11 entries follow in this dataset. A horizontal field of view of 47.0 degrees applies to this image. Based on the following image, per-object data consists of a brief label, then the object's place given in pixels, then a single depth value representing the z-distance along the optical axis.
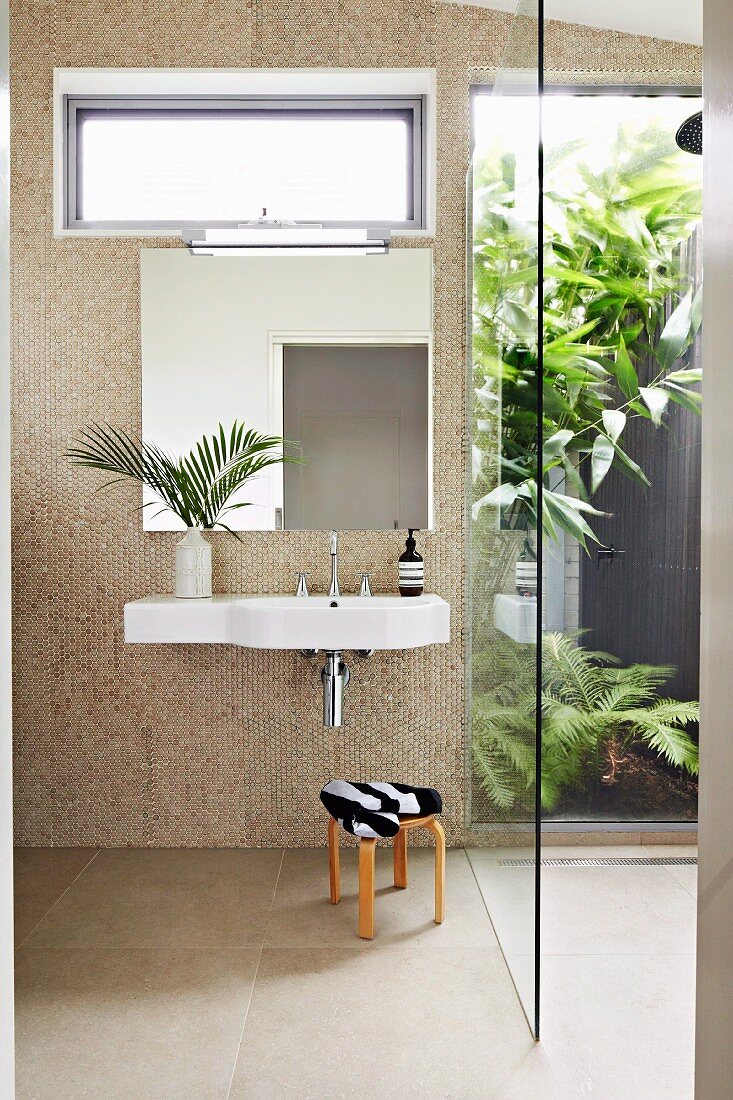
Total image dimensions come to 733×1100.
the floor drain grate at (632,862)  2.87
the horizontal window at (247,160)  3.03
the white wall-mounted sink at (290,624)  2.44
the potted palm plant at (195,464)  2.90
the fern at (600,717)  3.07
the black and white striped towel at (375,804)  2.23
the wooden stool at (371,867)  2.21
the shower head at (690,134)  2.13
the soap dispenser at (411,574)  2.84
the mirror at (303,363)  2.91
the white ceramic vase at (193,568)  2.77
